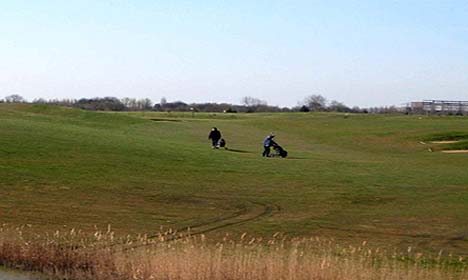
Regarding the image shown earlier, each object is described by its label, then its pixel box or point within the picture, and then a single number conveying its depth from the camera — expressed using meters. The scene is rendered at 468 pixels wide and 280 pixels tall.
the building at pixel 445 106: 191.15
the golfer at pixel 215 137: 54.41
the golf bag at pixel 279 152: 49.53
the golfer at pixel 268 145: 49.00
